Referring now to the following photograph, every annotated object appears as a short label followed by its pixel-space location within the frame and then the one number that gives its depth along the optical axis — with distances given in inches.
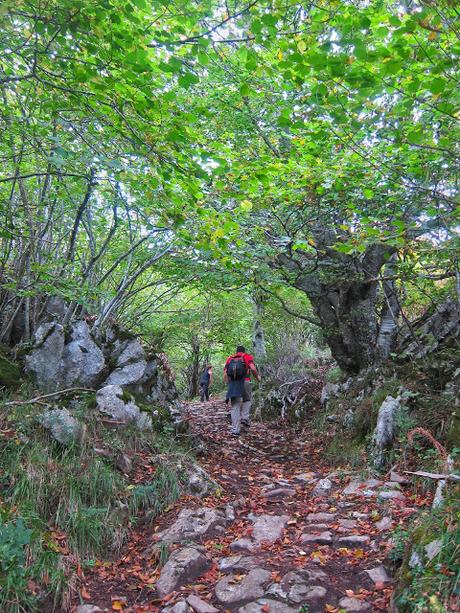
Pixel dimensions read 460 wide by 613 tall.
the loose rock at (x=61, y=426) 214.7
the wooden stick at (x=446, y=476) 146.8
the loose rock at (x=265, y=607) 137.9
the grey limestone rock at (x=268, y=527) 191.8
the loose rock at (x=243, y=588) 147.8
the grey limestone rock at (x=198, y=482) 233.8
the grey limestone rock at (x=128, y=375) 300.8
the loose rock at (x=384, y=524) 178.9
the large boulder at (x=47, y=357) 269.9
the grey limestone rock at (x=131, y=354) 317.1
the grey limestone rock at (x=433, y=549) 126.5
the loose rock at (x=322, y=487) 242.2
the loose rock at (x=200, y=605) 143.7
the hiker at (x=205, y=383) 731.4
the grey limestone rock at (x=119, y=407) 261.5
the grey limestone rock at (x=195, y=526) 189.6
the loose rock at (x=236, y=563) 167.9
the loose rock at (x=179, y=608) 144.2
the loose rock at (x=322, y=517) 203.6
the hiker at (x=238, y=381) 396.8
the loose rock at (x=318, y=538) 181.6
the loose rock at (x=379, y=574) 145.8
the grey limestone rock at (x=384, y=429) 248.7
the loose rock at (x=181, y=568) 159.9
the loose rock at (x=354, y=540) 173.9
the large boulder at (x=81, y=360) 282.2
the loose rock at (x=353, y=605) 133.2
